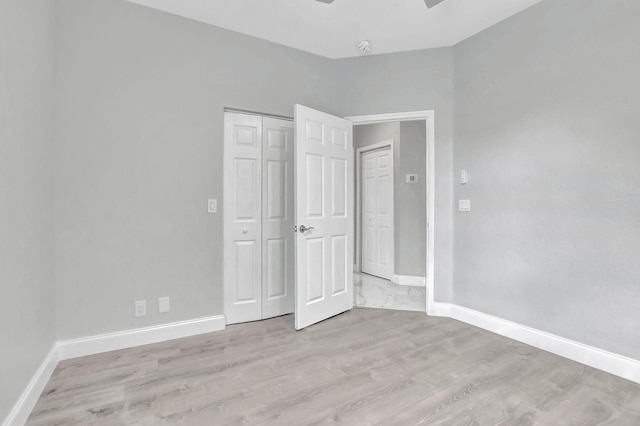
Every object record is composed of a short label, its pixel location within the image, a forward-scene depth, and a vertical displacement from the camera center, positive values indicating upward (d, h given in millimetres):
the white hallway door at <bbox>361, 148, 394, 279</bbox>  4918 -135
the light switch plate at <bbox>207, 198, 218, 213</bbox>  2805 +10
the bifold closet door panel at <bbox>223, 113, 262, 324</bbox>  2955 -115
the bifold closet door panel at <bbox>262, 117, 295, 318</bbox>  3117 -128
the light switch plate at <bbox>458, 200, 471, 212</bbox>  3070 -10
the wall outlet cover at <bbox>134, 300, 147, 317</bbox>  2520 -823
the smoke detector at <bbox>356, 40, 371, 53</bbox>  3095 +1604
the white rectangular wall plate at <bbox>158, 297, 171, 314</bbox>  2605 -823
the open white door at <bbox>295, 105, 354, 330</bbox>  2861 -105
